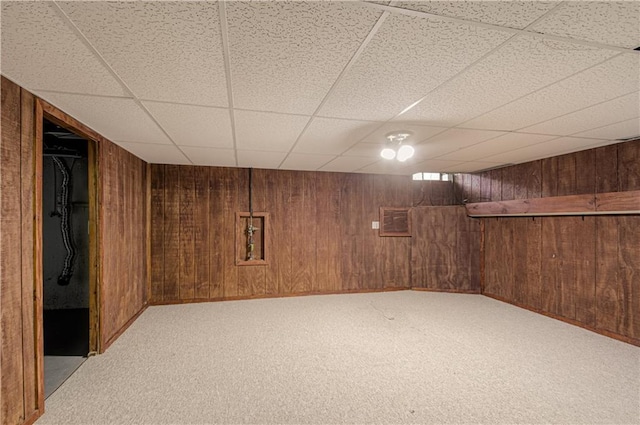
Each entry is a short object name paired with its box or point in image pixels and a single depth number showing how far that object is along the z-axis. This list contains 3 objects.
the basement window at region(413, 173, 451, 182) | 5.14
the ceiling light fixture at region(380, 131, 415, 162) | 2.54
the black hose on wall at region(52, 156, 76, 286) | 3.59
